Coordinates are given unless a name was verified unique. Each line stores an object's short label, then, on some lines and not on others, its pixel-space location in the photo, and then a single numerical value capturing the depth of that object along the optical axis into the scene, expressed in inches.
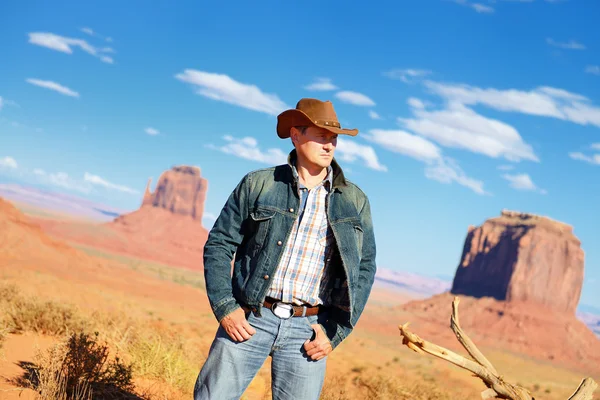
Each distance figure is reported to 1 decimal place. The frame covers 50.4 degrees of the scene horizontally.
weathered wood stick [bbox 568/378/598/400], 114.7
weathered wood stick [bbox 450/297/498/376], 108.7
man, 105.9
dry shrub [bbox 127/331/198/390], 233.8
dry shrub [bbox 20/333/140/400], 173.2
